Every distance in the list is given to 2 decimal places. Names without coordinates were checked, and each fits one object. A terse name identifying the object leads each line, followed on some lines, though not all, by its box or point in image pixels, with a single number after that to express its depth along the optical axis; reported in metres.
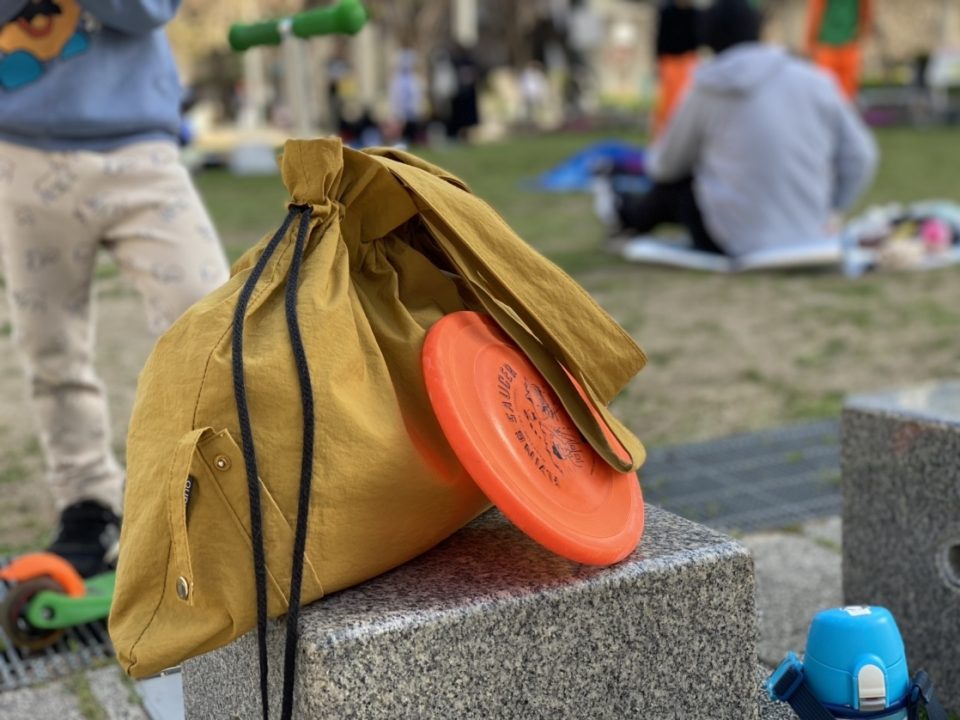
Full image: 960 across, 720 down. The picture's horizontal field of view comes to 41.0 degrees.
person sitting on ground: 6.98
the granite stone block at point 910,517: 2.24
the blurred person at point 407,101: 21.73
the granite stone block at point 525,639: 1.50
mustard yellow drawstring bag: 1.50
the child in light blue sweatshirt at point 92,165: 2.58
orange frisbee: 1.56
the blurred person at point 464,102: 22.89
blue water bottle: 1.75
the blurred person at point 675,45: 11.93
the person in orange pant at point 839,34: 11.70
